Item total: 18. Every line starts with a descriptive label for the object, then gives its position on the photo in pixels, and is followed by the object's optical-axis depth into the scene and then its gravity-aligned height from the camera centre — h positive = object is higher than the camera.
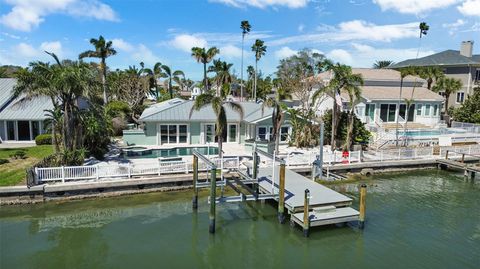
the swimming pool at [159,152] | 23.39 -2.94
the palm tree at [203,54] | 44.44 +6.63
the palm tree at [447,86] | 40.97 +2.91
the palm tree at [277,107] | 22.91 +0.16
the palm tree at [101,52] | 38.34 +5.84
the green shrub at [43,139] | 25.78 -2.28
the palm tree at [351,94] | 24.48 +1.09
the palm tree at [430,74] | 42.15 +4.35
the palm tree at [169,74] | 51.38 +4.93
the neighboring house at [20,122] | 26.48 -1.15
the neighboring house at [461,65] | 44.84 +5.74
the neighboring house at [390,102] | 34.75 +0.84
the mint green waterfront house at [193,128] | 27.39 -1.44
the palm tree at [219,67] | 46.16 +5.32
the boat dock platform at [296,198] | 13.73 -3.64
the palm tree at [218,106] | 19.30 +0.16
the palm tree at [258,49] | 51.81 +8.63
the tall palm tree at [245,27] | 50.88 +11.51
